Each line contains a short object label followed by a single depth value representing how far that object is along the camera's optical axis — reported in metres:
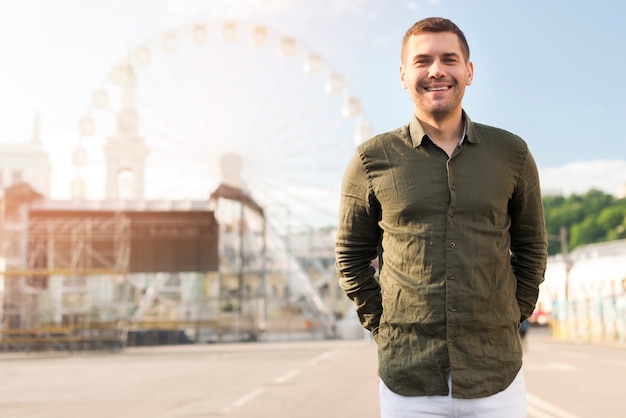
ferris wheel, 43.34
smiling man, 2.36
